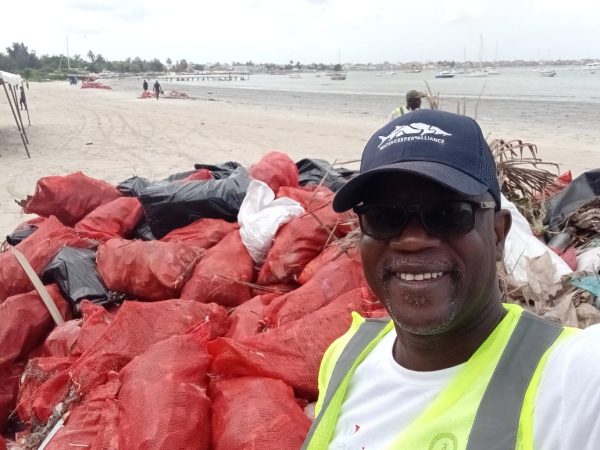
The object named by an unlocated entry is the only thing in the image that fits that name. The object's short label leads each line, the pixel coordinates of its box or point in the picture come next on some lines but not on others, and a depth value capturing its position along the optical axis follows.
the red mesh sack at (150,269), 3.10
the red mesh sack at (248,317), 2.55
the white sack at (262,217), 3.23
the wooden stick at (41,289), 2.99
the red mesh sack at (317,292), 2.54
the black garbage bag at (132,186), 4.43
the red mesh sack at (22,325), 2.79
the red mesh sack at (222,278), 2.98
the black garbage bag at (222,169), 4.68
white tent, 11.34
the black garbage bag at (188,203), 3.73
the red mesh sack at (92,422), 2.02
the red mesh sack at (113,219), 3.82
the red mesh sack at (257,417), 1.80
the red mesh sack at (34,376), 2.41
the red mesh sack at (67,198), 4.20
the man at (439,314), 0.95
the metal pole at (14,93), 12.24
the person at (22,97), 15.04
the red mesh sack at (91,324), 2.59
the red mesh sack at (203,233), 3.46
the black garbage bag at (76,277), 3.14
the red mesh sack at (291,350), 2.11
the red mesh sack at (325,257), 2.74
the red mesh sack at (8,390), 2.71
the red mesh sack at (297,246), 3.02
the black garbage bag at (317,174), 4.26
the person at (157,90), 32.11
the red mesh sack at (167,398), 1.87
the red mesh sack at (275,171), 3.99
